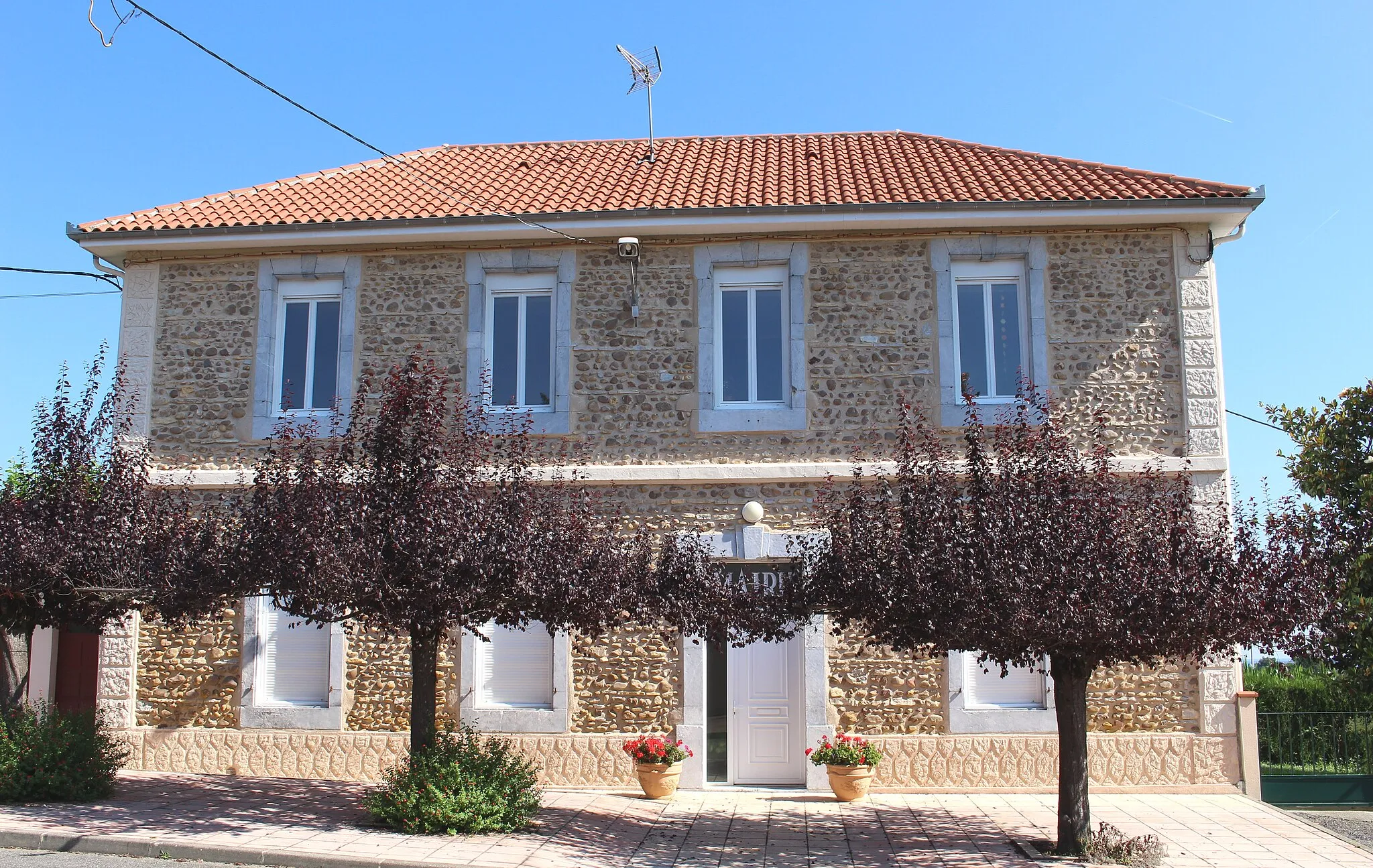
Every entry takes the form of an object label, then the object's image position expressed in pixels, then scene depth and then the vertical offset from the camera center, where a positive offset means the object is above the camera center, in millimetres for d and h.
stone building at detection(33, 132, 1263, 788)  10414 +1967
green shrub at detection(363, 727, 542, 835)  8047 -1701
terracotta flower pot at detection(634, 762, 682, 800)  9891 -1922
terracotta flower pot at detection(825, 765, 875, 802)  9844 -1932
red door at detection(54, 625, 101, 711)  12547 -1148
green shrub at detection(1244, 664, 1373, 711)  11469 -1330
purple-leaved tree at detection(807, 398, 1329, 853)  7051 -6
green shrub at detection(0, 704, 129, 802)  8750 -1567
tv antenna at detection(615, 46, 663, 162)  12672 +5923
